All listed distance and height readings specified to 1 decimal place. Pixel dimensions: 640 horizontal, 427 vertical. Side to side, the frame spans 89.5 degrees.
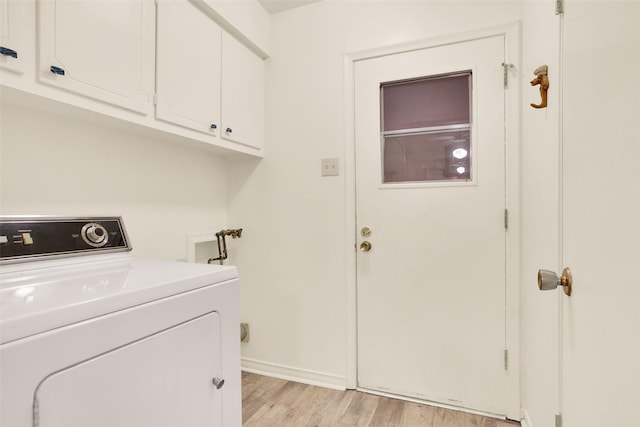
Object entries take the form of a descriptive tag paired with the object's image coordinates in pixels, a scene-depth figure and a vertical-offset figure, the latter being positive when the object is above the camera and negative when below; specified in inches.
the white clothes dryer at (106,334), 23.3 -10.7
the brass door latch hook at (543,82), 44.1 +18.2
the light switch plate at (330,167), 80.9 +11.9
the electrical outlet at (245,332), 91.1 -33.4
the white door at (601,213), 22.0 +0.0
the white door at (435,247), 69.1 -7.6
